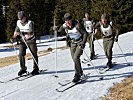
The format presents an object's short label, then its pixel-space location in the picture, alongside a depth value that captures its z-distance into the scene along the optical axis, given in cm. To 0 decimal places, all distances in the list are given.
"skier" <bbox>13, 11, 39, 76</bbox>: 1429
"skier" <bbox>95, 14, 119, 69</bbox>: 1573
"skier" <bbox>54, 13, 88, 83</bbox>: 1257
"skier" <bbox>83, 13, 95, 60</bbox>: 1816
